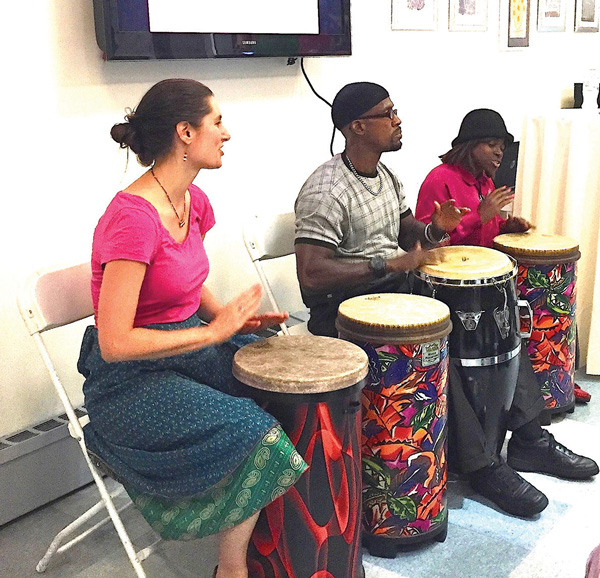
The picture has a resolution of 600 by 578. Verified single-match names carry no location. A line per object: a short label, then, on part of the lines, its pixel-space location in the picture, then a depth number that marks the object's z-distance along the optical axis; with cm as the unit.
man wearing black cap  247
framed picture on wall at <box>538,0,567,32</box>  476
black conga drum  240
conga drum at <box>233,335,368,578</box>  186
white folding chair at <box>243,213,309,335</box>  271
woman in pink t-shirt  180
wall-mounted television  246
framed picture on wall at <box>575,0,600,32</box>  513
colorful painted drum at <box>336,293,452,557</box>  212
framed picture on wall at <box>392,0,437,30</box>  364
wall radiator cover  246
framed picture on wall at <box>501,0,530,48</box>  441
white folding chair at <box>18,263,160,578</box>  209
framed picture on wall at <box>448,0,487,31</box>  399
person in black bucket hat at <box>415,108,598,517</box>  249
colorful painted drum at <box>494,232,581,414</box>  294
